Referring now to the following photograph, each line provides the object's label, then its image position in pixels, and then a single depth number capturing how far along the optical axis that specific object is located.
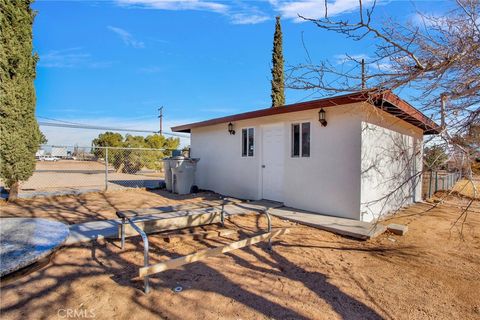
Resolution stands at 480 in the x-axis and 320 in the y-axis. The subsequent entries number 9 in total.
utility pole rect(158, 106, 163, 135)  30.50
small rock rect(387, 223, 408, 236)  4.66
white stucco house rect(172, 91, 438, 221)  5.30
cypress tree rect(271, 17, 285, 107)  14.94
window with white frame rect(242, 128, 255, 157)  7.64
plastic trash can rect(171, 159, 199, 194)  8.67
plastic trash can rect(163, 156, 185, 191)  8.67
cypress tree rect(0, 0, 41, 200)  6.23
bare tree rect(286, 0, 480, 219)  2.44
